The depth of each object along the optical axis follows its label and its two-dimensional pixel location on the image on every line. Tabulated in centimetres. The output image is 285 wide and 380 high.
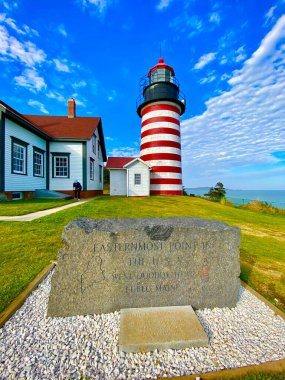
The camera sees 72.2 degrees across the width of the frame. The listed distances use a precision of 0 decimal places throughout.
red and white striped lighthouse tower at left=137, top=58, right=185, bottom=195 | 2036
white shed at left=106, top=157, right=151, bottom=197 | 2011
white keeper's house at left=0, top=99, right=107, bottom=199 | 1240
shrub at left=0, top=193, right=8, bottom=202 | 1170
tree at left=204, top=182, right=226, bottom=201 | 2869
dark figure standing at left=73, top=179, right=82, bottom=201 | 1582
